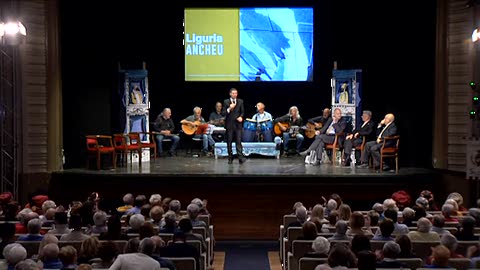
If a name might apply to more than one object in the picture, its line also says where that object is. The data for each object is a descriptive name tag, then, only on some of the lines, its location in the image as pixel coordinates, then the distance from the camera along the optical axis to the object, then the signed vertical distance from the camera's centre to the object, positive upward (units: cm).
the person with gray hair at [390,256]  550 -108
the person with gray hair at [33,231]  682 -111
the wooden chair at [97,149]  1297 -59
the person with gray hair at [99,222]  732 -109
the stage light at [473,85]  1137 +53
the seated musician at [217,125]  1609 -18
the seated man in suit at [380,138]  1305 -38
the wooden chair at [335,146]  1405 -56
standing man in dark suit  1342 +3
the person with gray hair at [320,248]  597 -110
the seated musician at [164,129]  1594 -27
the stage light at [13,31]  1163 +141
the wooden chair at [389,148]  1291 -55
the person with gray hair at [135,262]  528 -109
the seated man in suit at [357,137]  1368 -38
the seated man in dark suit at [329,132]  1407 -29
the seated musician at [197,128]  1623 -25
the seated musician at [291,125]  1599 -17
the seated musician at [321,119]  1534 -3
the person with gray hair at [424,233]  678 -111
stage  1192 -122
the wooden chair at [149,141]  1458 -53
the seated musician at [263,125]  1589 -17
